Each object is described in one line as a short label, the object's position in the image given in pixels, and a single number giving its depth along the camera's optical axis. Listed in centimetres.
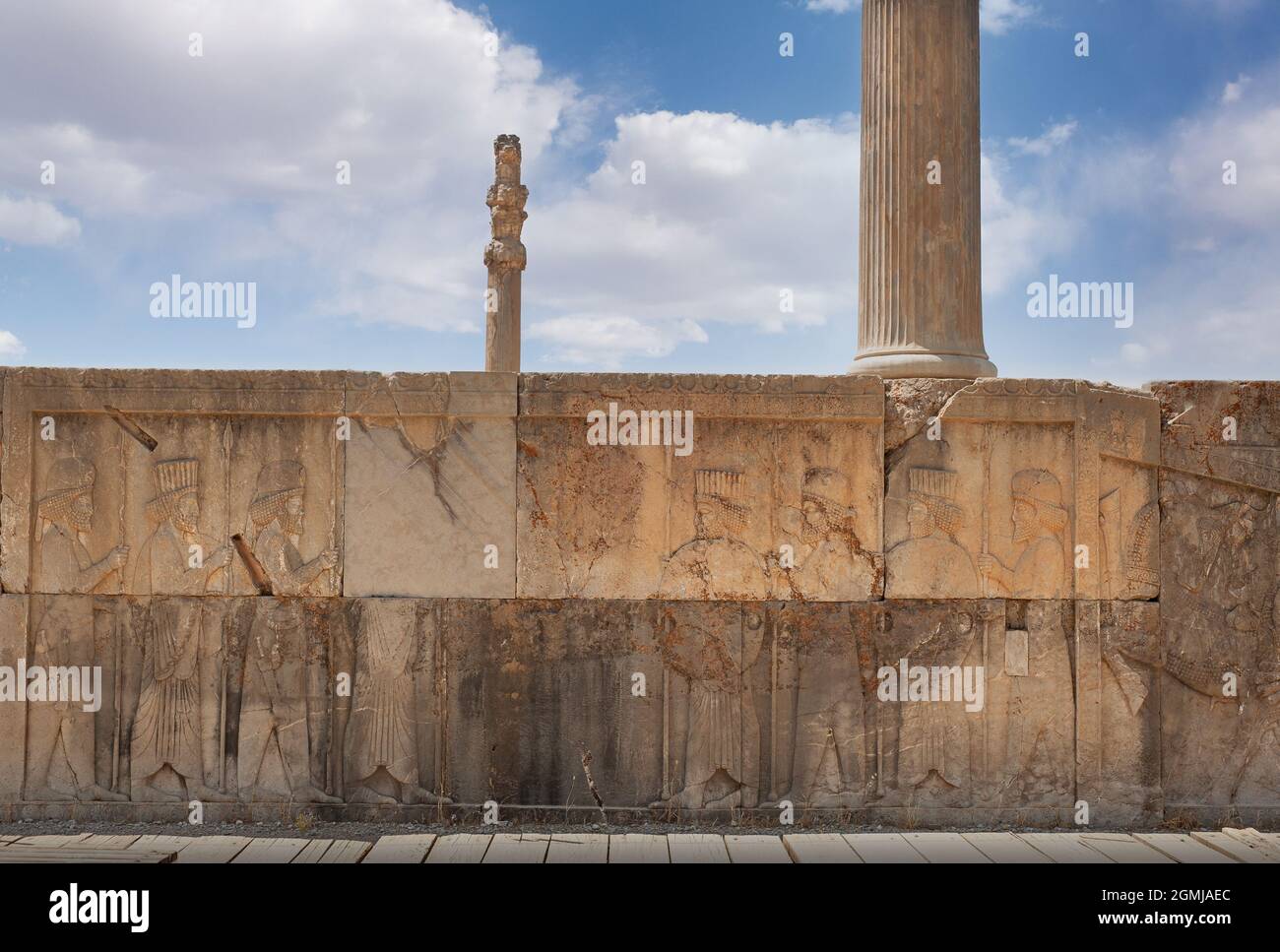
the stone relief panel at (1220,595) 571
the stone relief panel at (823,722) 561
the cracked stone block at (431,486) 564
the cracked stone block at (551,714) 559
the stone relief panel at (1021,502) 568
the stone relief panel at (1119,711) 563
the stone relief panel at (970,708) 562
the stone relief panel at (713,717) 560
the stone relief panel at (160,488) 565
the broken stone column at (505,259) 1157
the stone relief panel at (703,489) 566
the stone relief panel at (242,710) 560
